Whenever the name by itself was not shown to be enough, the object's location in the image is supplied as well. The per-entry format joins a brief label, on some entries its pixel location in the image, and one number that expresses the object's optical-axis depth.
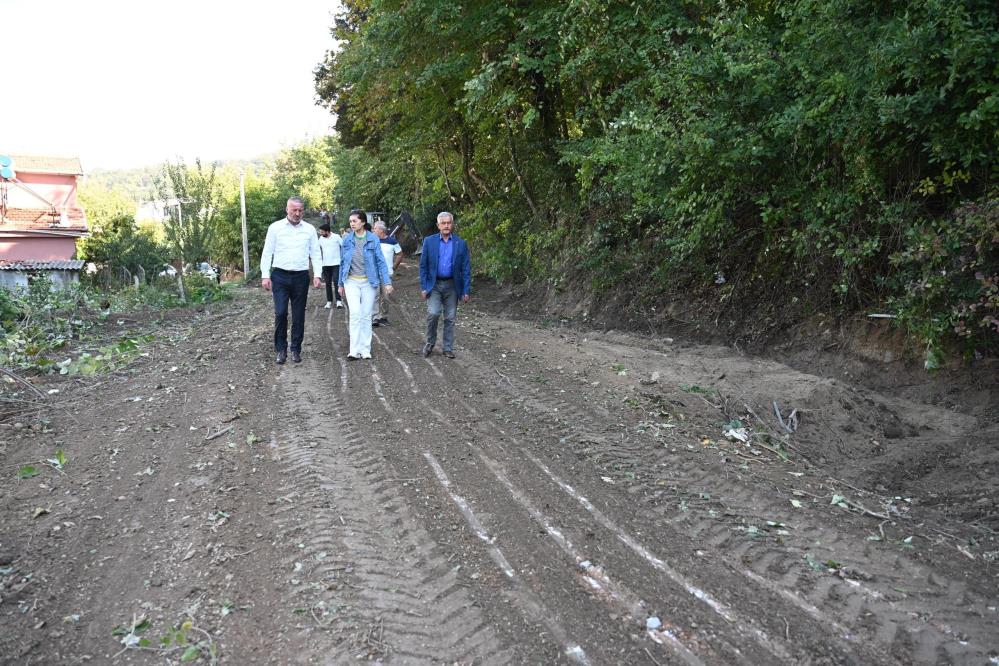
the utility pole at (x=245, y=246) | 41.61
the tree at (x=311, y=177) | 59.78
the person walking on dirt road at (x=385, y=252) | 12.19
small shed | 25.75
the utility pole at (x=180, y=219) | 19.08
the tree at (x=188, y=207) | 18.81
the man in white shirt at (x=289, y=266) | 8.62
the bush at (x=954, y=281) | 6.12
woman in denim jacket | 9.13
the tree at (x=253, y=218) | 52.16
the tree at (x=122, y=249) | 36.47
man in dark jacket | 9.30
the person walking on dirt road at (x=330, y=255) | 13.51
